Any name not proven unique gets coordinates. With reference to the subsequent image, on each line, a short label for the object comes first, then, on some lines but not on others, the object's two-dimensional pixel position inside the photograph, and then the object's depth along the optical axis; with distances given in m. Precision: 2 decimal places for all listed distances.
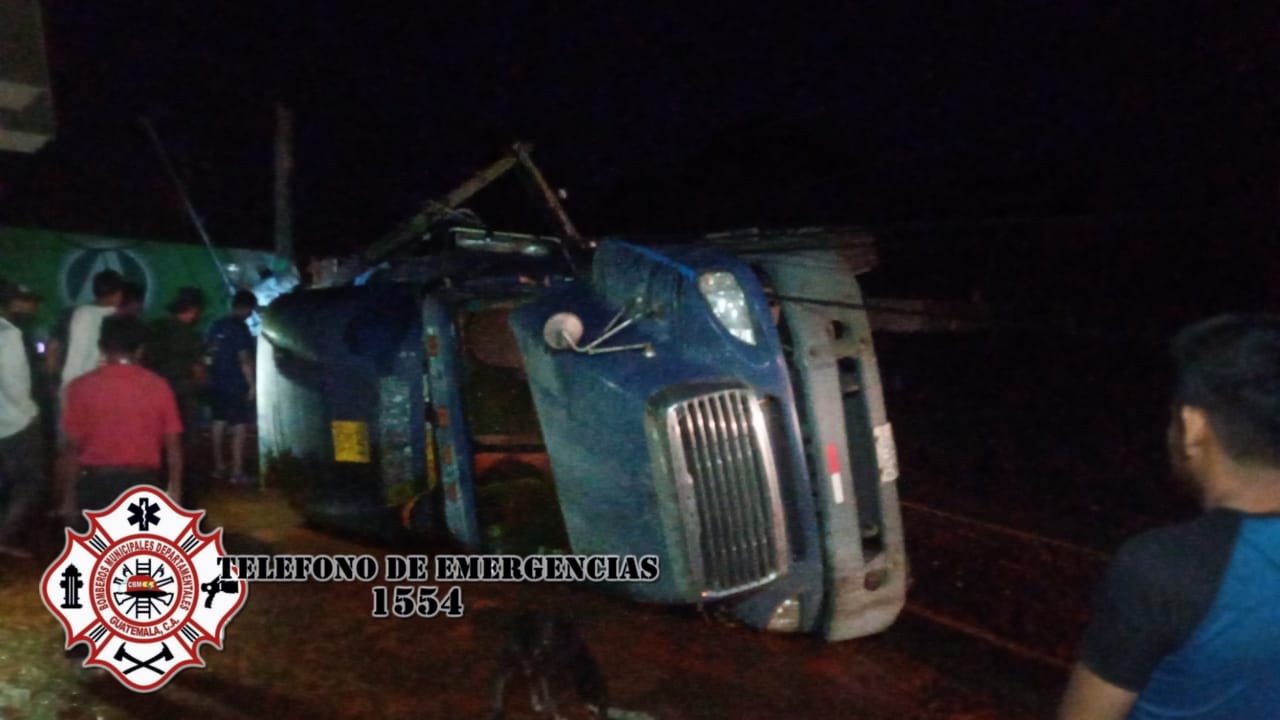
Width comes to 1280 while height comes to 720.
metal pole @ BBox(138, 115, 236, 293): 10.12
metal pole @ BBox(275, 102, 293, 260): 11.41
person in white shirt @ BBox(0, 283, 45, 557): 5.09
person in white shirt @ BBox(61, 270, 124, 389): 5.55
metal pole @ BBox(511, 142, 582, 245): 5.76
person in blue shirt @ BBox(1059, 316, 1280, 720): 1.60
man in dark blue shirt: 8.05
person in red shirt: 4.22
